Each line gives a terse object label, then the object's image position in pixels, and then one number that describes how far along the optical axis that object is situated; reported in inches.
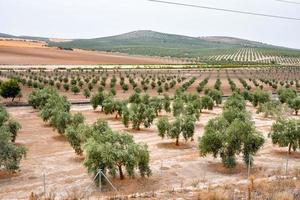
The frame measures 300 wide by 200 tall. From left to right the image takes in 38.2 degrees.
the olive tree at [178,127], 1771.7
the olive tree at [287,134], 1644.9
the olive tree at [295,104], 2726.4
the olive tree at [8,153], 1305.4
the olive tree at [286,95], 3067.2
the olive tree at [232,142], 1469.0
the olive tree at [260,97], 2972.4
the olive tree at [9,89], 3004.4
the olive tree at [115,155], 1234.0
